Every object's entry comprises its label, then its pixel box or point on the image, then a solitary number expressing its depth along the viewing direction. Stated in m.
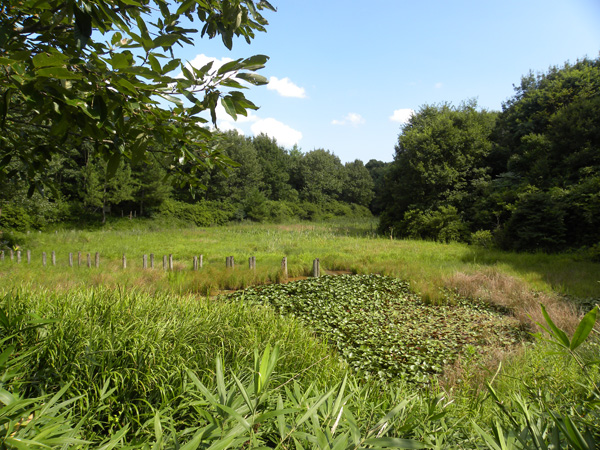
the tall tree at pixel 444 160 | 19.95
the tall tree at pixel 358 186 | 51.53
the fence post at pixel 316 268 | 9.98
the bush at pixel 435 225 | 17.84
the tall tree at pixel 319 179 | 48.22
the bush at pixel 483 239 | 15.45
